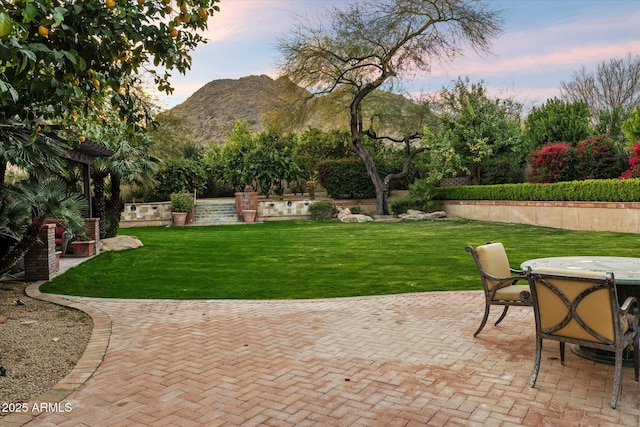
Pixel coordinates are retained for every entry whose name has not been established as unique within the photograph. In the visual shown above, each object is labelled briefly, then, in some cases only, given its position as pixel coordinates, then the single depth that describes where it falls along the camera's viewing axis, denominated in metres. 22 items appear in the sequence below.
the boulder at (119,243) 14.12
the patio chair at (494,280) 5.08
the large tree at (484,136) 23.55
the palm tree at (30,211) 6.29
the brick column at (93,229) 13.01
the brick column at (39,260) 9.18
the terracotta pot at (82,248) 12.43
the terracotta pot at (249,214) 24.17
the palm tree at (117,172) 15.00
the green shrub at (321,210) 24.82
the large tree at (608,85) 35.06
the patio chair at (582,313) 3.55
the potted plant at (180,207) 22.86
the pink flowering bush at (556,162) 18.39
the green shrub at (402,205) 24.55
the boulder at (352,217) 22.98
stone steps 24.42
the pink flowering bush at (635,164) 15.20
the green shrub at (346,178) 27.42
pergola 11.81
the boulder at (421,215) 23.20
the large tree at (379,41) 22.23
